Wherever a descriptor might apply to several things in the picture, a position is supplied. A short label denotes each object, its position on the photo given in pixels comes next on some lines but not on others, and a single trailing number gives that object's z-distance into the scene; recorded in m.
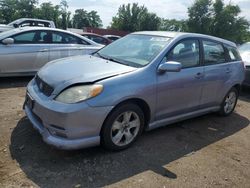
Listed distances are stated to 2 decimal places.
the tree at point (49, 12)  45.19
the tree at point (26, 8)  42.81
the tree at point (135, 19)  42.81
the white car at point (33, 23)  9.40
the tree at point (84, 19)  59.45
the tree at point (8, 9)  42.48
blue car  2.44
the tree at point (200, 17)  30.85
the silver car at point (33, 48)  4.79
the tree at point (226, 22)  30.75
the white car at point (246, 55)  5.69
